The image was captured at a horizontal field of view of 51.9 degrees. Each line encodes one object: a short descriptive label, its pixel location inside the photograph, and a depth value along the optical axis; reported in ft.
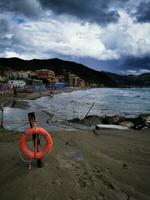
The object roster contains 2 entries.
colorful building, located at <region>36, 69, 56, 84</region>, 384.49
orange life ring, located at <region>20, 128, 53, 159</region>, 12.96
